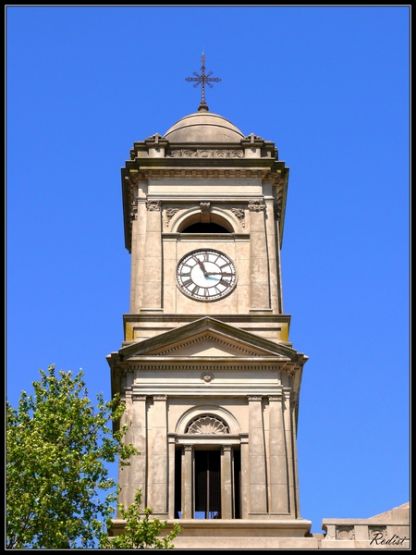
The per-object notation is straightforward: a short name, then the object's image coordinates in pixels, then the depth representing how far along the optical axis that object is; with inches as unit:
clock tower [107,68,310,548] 1644.9
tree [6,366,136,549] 1314.0
